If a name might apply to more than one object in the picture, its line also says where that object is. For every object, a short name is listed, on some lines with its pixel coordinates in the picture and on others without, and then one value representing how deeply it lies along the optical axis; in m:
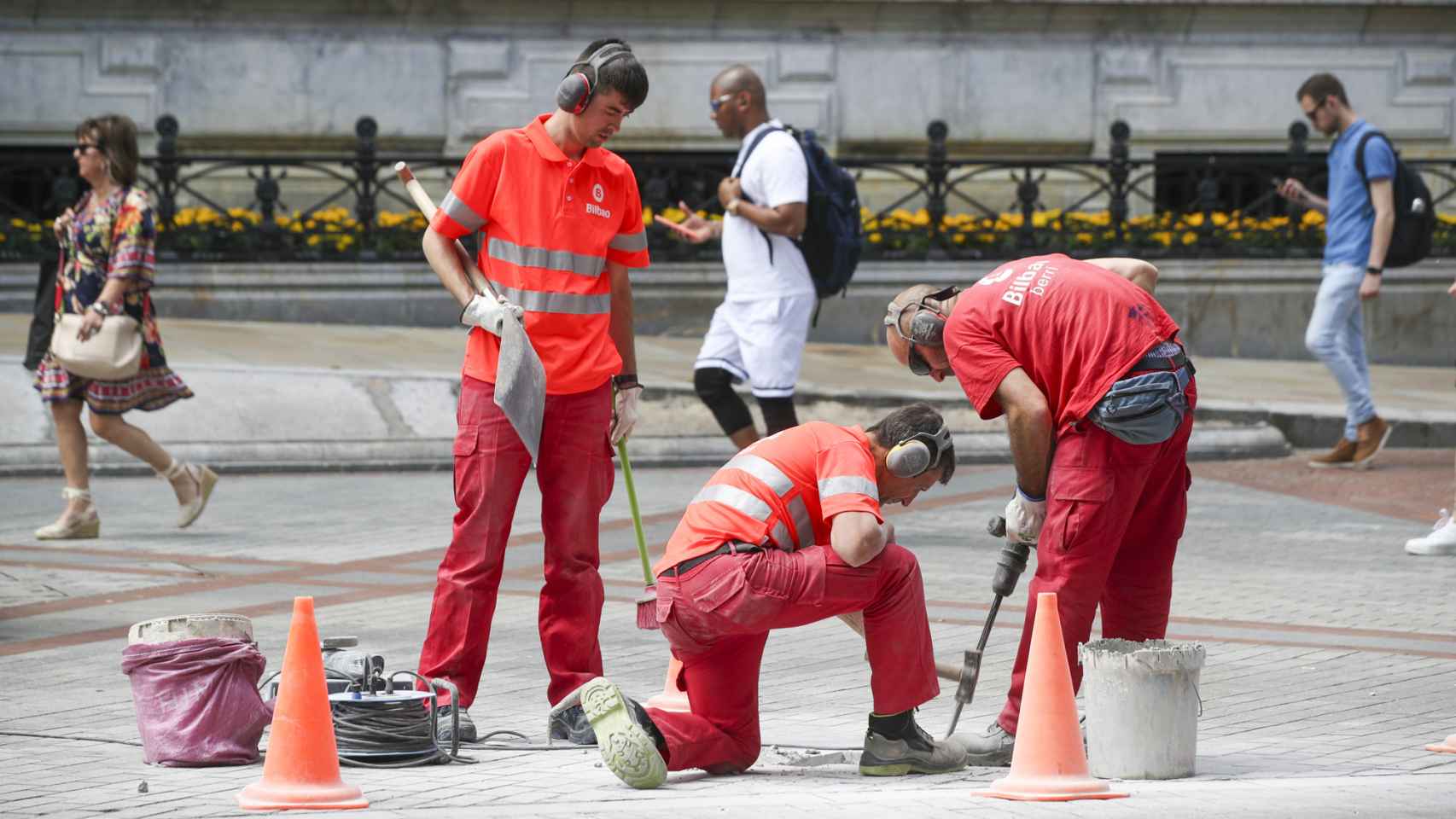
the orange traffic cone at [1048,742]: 10.44
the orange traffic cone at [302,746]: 10.10
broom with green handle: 11.70
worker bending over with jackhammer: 11.60
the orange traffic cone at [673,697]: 12.59
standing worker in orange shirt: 12.42
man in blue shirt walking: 23.98
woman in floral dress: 19.45
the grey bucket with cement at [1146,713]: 11.06
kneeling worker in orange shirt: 11.16
